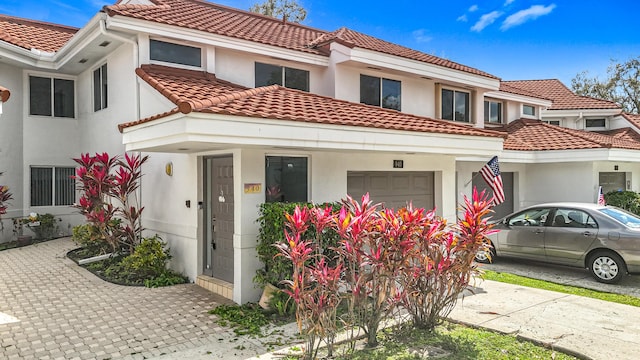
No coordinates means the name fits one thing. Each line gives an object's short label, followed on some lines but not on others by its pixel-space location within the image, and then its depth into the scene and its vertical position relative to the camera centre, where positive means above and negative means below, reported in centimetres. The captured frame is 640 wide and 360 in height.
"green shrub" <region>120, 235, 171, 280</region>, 891 -166
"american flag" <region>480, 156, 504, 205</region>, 1198 +8
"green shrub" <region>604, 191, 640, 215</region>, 1537 -72
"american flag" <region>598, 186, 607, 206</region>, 1428 -60
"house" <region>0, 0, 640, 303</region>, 748 +116
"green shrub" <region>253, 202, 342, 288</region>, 707 -101
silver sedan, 903 -131
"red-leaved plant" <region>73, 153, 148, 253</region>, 1004 -36
